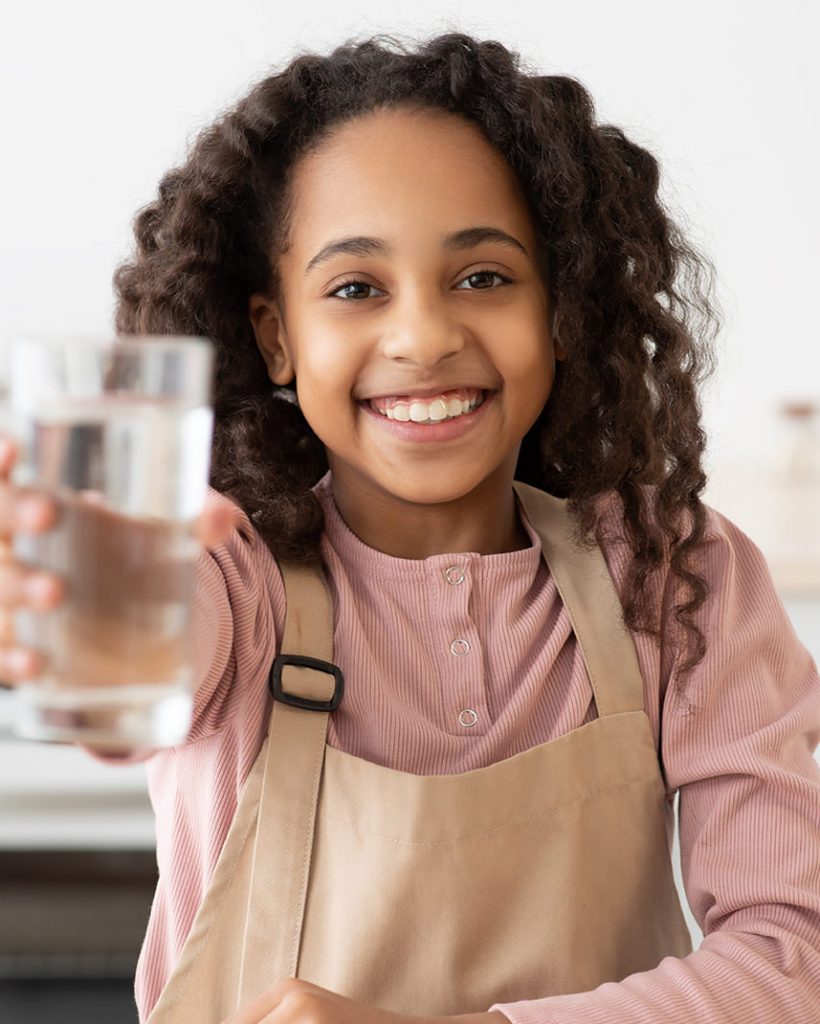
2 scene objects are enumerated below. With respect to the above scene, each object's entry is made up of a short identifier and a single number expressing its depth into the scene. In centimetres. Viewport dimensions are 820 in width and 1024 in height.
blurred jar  224
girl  104
